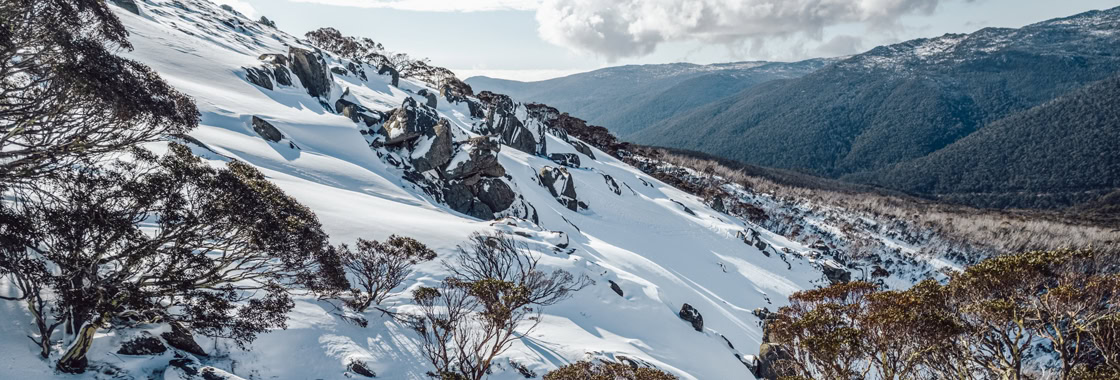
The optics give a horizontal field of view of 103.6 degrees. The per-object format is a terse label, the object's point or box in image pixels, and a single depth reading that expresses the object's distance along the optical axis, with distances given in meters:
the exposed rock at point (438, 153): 35.06
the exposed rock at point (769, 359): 20.81
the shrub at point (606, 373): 8.98
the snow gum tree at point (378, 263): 14.55
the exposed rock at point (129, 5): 51.12
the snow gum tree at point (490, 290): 10.48
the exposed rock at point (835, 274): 50.00
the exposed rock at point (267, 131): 28.64
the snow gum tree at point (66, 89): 7.99
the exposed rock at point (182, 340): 10.12
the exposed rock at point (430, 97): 62.57
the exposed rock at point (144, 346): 9.38
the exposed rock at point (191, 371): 9.38
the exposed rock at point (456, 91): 68.06
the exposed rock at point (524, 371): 13.77
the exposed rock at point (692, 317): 23.48
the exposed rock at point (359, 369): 12.01
